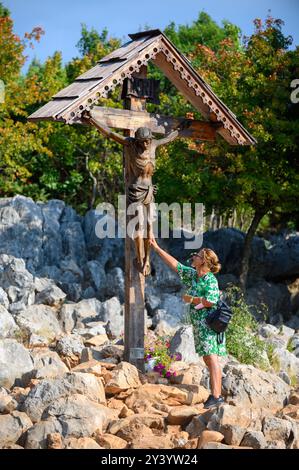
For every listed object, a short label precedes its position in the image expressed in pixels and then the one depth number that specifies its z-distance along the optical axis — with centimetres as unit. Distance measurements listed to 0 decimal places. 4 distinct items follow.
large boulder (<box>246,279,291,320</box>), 1977
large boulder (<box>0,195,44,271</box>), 1805
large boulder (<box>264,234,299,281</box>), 2109
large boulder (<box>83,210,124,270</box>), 1903
